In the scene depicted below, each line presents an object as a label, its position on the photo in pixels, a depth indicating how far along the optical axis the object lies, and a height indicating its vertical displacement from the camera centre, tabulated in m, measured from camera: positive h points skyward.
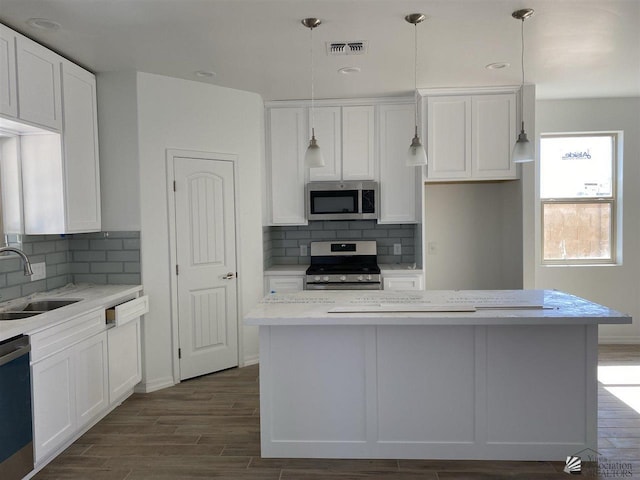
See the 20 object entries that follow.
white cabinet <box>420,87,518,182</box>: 4.56 +0.84
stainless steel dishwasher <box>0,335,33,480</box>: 2.35 -0.90
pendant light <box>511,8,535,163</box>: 2.92 +0.45
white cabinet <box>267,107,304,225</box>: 4.96 +0.62
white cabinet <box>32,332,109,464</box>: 2.65 -0.97
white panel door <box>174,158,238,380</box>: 4.16 -0.34
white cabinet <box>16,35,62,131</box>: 2.96 +0.91
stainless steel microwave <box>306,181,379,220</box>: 4.91 +0.23
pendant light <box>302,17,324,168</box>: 2.95 +0.44
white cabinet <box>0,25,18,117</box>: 2.79 +0.89
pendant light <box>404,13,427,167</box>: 2.89 +0.45
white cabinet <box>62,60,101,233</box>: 3.44 +0.57
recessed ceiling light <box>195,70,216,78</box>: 3.91 +1.23
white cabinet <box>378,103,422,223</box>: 4.88 +0.53
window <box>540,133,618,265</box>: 5.12 +0.24
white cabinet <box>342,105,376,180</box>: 4.92 +0.84
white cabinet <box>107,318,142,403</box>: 3.46 -0.98
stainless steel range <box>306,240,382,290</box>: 4.71 -0.44
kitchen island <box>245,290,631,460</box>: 2.71 -0.91
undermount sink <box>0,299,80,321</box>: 3.14 -0.51
